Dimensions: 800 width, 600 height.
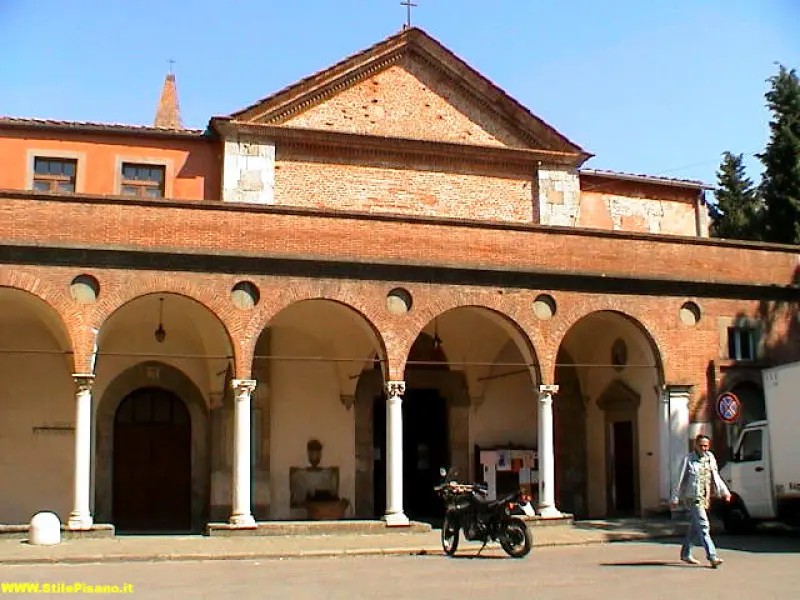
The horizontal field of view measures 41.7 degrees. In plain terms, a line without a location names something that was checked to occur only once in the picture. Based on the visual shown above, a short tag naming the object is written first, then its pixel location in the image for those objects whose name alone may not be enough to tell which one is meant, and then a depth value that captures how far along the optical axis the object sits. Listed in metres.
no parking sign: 17.83
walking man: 12.30
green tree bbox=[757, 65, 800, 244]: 29.48
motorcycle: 13.77
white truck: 15.97
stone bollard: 15.23
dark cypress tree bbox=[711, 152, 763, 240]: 32.97
